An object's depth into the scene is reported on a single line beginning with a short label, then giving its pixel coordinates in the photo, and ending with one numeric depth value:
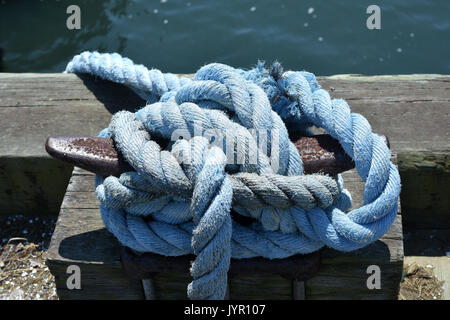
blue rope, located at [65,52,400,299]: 0.75
